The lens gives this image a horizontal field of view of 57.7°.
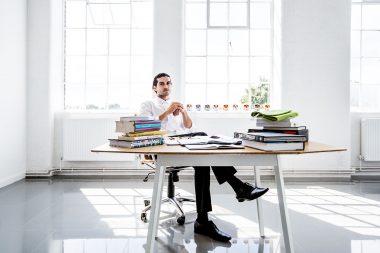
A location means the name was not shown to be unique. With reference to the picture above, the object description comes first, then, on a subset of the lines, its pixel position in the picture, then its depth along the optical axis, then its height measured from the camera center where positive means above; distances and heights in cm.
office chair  297 -70
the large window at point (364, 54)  532 +107
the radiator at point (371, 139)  492 -22
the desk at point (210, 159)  177 -20
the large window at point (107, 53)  530 +104
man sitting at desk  237 -47
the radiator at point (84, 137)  488 -24
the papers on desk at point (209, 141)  200 -11
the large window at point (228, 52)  530 +108
